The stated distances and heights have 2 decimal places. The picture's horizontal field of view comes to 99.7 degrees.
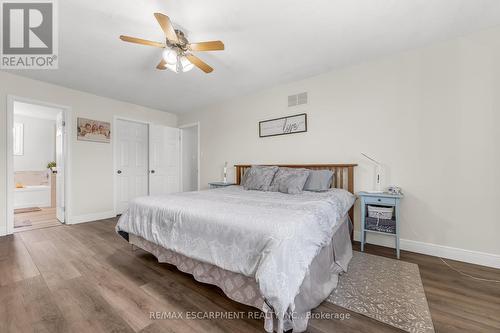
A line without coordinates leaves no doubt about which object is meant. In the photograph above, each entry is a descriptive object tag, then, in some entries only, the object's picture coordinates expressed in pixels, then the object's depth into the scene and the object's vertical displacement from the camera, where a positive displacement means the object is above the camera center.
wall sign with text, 3.50 +0.72
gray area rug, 1.44 -1.04
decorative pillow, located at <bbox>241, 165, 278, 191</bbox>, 3.12 -0.18
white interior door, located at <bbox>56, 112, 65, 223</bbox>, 3.94 +0.00
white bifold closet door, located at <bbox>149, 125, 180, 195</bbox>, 5.04 +0.16
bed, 1.24 -0.57
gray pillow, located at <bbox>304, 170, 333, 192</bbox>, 2.81 -0.20
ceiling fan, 1.91 +1.21
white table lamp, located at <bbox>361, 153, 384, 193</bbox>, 2.80 -0.14
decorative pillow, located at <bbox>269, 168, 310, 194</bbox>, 2.78 -0.20
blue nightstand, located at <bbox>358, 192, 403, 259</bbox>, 2.40 -0.62
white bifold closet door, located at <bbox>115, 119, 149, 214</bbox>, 4.63 +0.11
